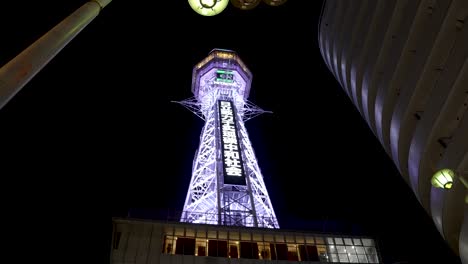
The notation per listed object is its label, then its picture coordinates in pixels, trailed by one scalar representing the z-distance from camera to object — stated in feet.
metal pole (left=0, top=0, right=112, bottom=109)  11.90
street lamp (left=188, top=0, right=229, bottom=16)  18.30
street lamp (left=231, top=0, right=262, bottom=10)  22.29
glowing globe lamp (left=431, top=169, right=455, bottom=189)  25.98
